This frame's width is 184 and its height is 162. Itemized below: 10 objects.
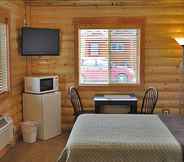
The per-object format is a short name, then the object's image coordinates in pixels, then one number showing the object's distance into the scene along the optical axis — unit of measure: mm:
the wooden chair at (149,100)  3728
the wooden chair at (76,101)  3638
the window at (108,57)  3896
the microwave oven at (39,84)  3517
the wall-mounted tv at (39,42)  3582
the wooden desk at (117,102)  3517
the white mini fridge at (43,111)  3543
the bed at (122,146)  1973
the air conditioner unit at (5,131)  2832
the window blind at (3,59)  3203
